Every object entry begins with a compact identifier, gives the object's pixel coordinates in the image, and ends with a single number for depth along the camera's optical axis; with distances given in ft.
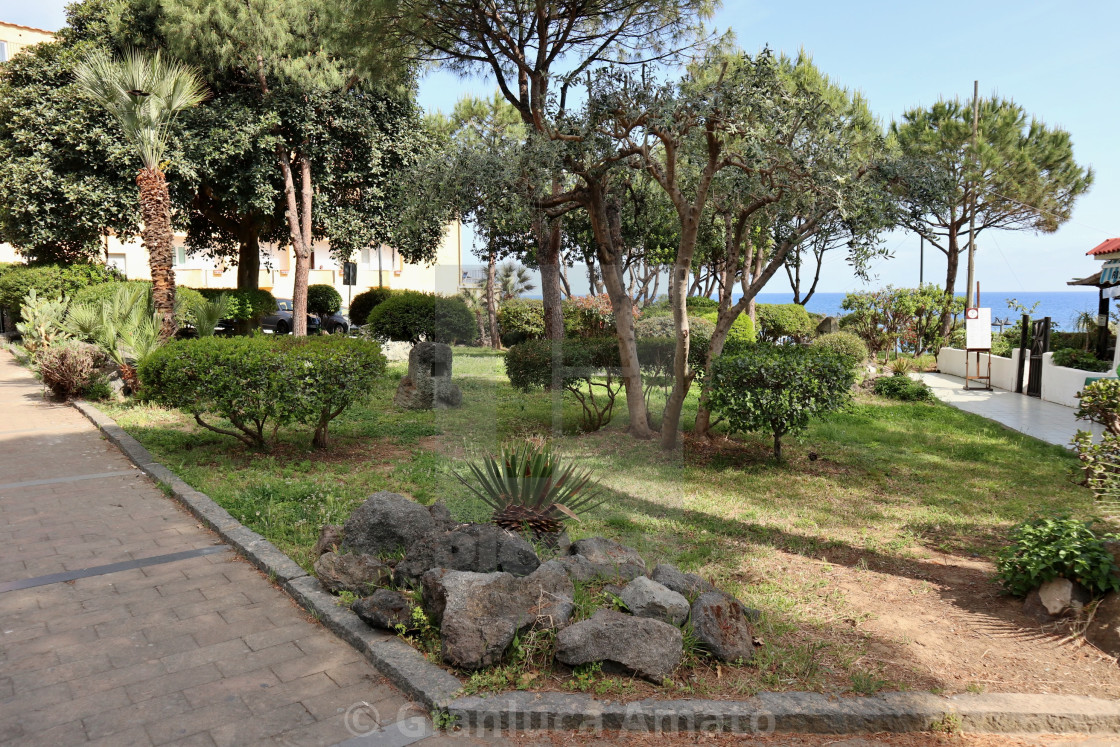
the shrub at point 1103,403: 22.06
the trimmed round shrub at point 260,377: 22.13
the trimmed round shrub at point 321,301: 81.30
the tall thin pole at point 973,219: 66.90
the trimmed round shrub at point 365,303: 71.31
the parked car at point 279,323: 86.48
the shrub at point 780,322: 65.16
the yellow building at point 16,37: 102.42
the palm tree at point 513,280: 37.14
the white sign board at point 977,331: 44.73
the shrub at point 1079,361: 38.65
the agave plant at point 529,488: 15.43
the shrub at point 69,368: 34.63
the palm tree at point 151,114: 34.47
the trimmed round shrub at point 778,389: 23.02
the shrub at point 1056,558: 12.51
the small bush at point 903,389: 39.68
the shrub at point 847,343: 46.65
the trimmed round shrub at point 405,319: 55.21
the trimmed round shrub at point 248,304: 57.41
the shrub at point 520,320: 56.24
